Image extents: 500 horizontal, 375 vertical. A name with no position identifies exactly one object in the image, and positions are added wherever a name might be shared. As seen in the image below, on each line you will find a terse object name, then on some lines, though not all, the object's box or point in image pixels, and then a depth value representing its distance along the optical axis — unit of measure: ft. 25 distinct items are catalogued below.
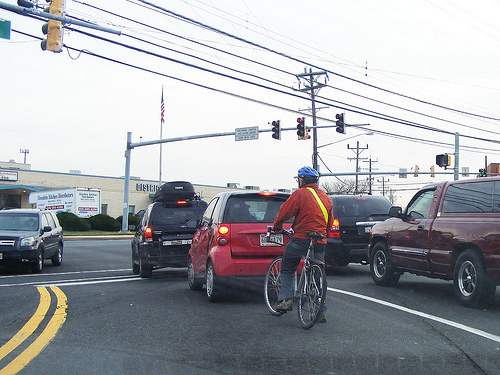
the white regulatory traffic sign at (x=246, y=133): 99.19
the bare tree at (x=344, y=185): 283.05
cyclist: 23.13
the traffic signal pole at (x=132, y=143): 98.48
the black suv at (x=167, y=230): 41.04
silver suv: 45.57
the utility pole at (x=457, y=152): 110.32
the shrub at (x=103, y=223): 137.69
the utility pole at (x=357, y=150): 221.74
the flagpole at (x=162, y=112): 136.56
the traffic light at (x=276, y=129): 96.48
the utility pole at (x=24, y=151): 324.35
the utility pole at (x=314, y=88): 124.72
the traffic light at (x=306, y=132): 96.22
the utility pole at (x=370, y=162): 239.75
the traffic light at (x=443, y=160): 96.94
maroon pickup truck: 27.17
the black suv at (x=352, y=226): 42.34
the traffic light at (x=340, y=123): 95.61
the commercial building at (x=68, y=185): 181.27
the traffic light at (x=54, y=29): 47.09
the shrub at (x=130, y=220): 143.62
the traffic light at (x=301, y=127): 96.32
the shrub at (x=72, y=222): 130.00
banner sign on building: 157.89
